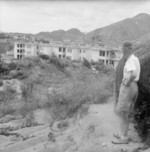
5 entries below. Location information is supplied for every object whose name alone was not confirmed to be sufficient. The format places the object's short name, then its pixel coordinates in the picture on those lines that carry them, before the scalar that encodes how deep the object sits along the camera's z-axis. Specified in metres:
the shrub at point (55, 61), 33.42
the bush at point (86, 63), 40.41
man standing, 3.60
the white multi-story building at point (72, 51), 46.75
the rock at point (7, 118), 5.83
